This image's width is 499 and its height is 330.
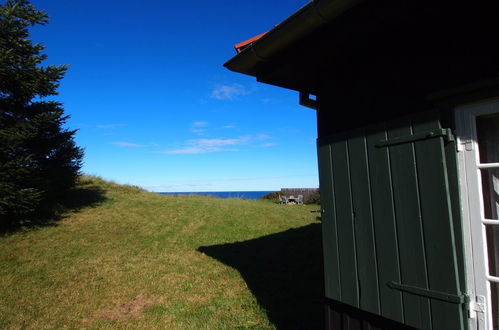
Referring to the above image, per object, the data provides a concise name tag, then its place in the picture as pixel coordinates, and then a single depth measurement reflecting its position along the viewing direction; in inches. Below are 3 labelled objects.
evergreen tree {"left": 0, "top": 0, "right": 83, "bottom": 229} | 301.6
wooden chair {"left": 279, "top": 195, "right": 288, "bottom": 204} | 816.9
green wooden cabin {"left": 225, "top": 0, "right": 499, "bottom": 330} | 71.1
